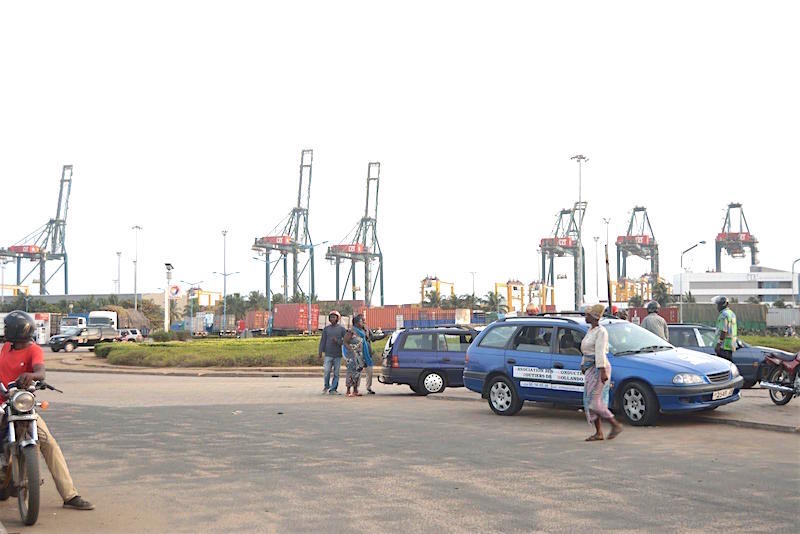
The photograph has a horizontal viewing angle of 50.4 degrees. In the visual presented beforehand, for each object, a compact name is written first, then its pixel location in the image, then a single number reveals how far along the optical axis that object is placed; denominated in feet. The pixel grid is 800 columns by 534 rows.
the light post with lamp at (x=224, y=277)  293.02
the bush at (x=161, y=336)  165.64
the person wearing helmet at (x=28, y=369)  21.85
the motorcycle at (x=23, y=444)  20.79
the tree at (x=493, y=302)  438.40
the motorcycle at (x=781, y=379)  42.78
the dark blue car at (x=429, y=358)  57.62
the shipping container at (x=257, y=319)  279.49
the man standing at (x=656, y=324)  48.46
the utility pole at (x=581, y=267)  188.14
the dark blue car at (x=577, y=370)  37.86
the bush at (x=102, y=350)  126.93
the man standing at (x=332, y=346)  57.98
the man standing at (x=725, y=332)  48.01
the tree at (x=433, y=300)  422.00
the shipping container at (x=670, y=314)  181.57
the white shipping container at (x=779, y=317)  283.18
